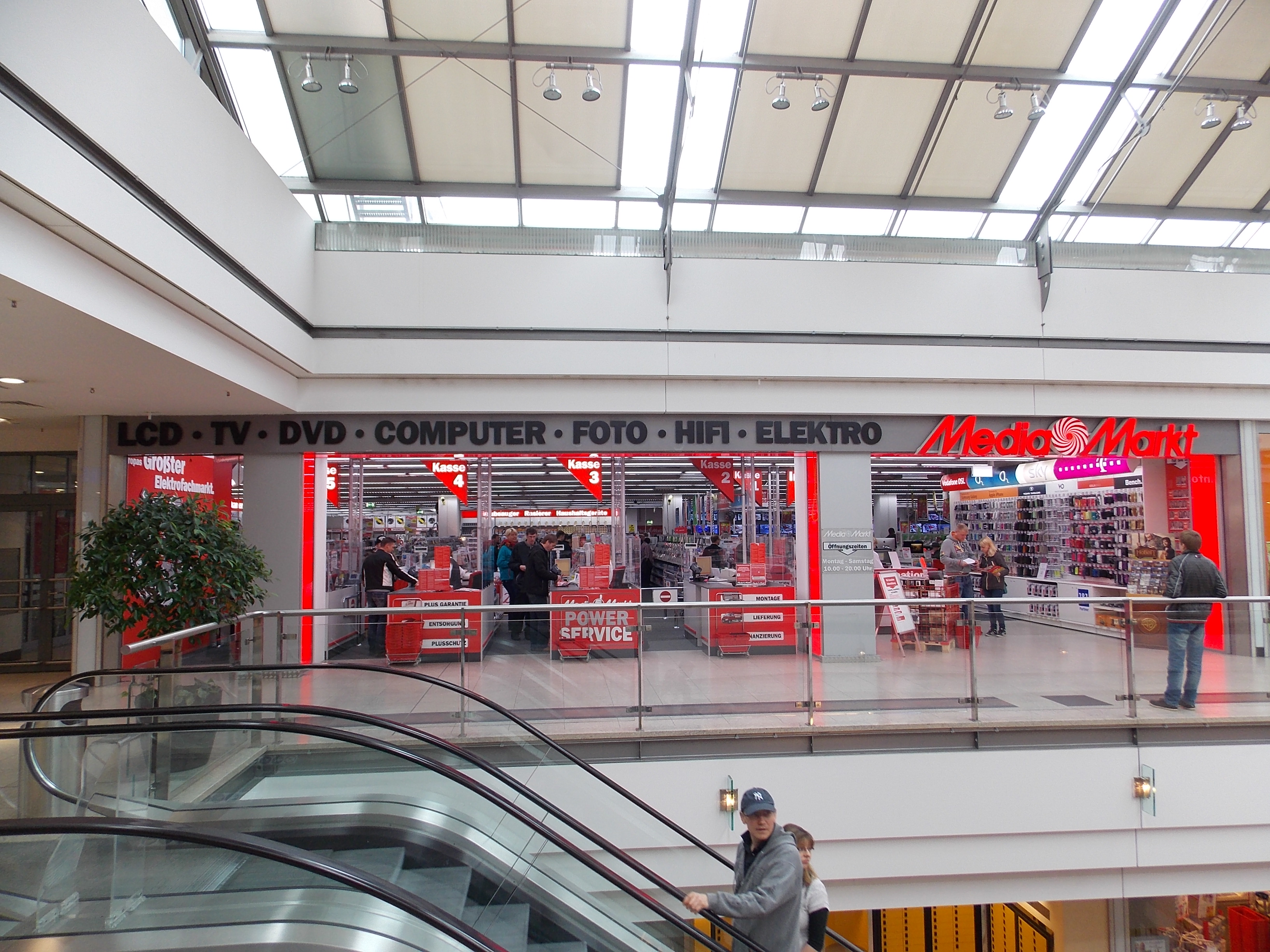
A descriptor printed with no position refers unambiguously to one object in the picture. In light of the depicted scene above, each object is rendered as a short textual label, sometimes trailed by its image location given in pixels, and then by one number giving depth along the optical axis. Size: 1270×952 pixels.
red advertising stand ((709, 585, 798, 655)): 6.65
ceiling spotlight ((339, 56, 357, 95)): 8.19
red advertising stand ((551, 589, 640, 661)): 6.51
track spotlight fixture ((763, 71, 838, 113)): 8.50
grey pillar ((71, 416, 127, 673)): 8.56
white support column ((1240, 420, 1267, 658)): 10.12
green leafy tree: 6.35
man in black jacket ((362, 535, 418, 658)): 9.97
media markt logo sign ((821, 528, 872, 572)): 9.93
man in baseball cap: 3.64
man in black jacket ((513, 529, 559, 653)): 10.93
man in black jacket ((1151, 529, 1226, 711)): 6.71
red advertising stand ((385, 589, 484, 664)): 6.25
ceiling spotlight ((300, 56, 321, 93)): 8.05
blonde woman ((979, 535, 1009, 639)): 10.34
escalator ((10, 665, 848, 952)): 3.46
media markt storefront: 9.34
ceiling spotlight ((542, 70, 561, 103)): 8.28
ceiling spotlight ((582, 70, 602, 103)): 8.15
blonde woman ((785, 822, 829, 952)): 4.04
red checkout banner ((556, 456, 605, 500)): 10.77
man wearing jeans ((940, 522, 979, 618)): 10.98
